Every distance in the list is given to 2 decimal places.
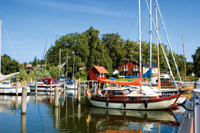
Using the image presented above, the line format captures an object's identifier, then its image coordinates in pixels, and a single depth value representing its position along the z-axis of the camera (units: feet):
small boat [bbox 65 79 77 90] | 152.70
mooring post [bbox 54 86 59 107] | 72.08
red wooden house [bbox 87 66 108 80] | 198.59
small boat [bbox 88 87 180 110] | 68.28
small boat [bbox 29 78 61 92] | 125.49
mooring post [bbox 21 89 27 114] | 58.39
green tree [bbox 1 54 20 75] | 202.61
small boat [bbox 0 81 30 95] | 108.06
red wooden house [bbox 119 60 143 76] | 245.45
